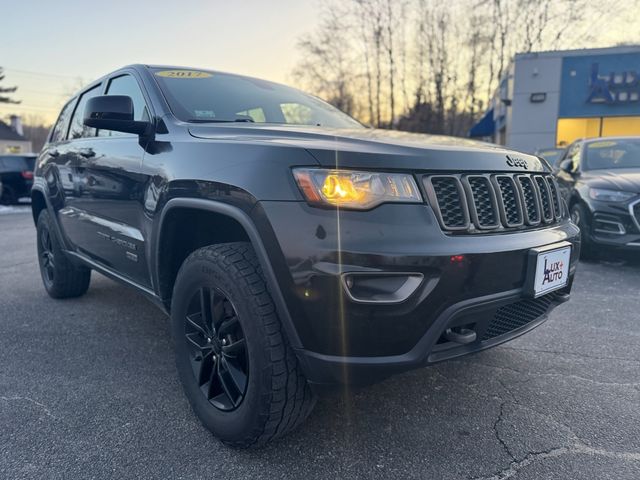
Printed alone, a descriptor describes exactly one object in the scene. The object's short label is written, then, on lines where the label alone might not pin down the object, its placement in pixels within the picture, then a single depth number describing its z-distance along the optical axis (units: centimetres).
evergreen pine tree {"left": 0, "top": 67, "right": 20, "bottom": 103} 5009
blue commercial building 1748
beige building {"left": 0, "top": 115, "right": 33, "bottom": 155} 4669
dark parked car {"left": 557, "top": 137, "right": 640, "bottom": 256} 502
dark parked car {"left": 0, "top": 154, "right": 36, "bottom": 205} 1438
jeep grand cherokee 161
